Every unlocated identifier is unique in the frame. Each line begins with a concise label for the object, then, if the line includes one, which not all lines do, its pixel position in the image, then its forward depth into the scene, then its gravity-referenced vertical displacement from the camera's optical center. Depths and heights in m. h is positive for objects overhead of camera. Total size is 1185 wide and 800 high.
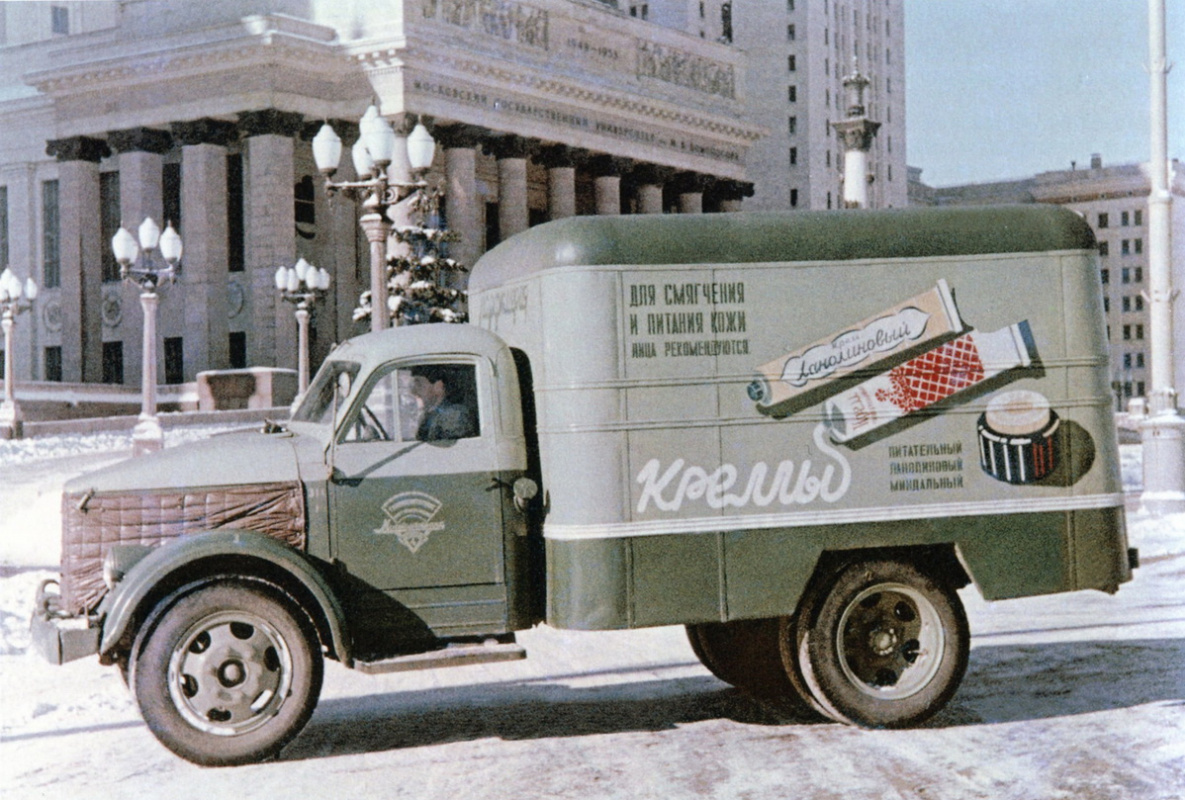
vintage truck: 8.48 -0.22
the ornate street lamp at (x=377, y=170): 18.00 +3.31
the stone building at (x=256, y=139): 61.12 +12.21
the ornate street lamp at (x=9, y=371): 39.59 +2.07
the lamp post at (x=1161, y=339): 22.67 +1.10
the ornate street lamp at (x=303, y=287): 45.47 +4.66
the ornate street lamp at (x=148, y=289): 29.56 +2.89
